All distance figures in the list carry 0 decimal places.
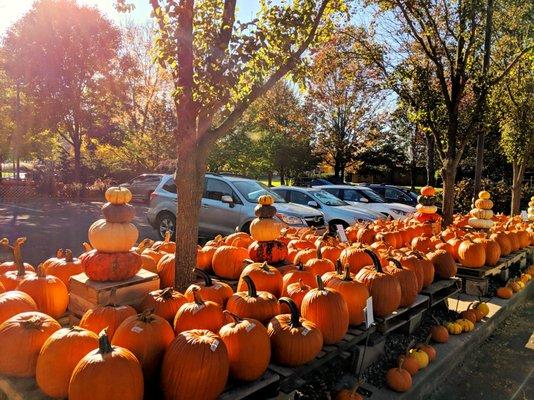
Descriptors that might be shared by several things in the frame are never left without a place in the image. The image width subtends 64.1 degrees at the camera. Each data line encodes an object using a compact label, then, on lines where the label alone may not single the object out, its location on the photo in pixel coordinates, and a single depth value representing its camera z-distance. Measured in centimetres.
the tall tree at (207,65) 361
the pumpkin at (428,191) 883
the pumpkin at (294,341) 286
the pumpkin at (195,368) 235
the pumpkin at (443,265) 544
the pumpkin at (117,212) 340
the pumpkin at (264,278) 380
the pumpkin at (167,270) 416
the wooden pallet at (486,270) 612
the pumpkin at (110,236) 332
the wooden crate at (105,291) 311
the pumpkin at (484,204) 828
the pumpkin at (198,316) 280
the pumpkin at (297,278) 391
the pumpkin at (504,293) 632
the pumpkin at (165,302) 306
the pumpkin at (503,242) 706
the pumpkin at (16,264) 352
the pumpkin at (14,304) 285
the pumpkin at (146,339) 249
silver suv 982
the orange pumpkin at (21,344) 246
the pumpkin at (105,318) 277
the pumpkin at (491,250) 639
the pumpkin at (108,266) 323
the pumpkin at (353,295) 361
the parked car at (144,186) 2222
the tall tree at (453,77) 838
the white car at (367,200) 1326
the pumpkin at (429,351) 412
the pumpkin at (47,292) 321
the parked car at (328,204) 1112
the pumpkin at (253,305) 314
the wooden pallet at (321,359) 277
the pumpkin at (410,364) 377
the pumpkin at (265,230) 468
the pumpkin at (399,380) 351
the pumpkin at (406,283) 423
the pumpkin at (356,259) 483
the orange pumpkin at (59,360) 231
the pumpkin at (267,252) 460
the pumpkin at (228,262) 449
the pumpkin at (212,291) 330
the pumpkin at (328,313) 322
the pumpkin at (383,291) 387
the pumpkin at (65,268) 376
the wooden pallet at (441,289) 487
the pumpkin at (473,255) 612
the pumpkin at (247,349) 261
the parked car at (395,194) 1838
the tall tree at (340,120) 2638
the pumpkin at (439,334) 457
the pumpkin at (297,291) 355
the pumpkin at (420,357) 390
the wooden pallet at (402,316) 384
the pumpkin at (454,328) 481
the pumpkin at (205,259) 479
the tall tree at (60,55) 2356
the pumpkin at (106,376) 212
